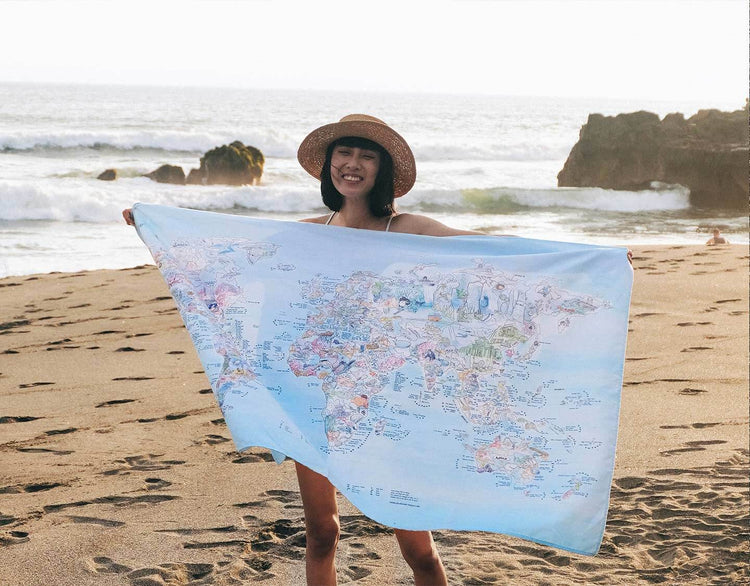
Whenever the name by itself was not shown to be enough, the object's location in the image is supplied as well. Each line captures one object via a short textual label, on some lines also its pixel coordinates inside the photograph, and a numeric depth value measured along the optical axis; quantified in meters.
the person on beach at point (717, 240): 11.65
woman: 2.51
